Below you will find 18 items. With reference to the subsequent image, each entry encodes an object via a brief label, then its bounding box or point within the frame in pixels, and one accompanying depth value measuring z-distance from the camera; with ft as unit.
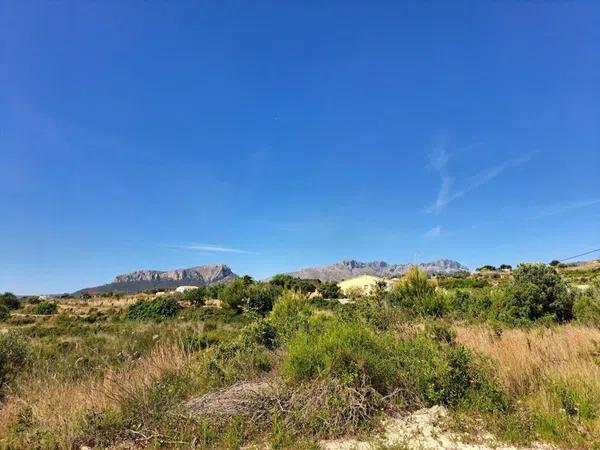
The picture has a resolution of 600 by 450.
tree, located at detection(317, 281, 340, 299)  173.33
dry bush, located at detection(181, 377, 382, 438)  15.53
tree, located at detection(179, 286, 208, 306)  175.22
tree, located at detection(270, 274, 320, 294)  183.45
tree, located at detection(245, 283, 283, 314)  123.65
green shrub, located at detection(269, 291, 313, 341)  25.72
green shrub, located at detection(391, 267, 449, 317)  49.18
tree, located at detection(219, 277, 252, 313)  139.03
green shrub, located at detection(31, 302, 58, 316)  176.24
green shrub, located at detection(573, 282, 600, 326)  37.50
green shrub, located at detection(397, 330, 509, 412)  16.79
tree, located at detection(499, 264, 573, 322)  49.85
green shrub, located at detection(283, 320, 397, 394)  17.72
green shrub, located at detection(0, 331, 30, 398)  23.94
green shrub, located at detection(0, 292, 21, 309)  205.20
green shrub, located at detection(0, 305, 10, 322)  144.56
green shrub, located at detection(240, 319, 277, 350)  26.76
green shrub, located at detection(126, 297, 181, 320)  139.61
